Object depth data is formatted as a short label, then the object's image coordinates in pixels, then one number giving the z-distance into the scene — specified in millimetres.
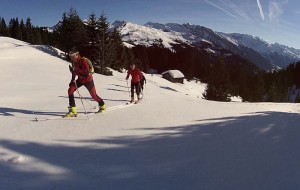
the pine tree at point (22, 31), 88380
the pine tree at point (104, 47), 37291
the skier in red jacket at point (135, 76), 12194
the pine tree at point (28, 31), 87938
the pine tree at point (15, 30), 86458
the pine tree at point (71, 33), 38961
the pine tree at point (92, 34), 39299
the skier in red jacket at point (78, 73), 8099
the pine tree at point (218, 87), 41871
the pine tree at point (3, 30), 85917
